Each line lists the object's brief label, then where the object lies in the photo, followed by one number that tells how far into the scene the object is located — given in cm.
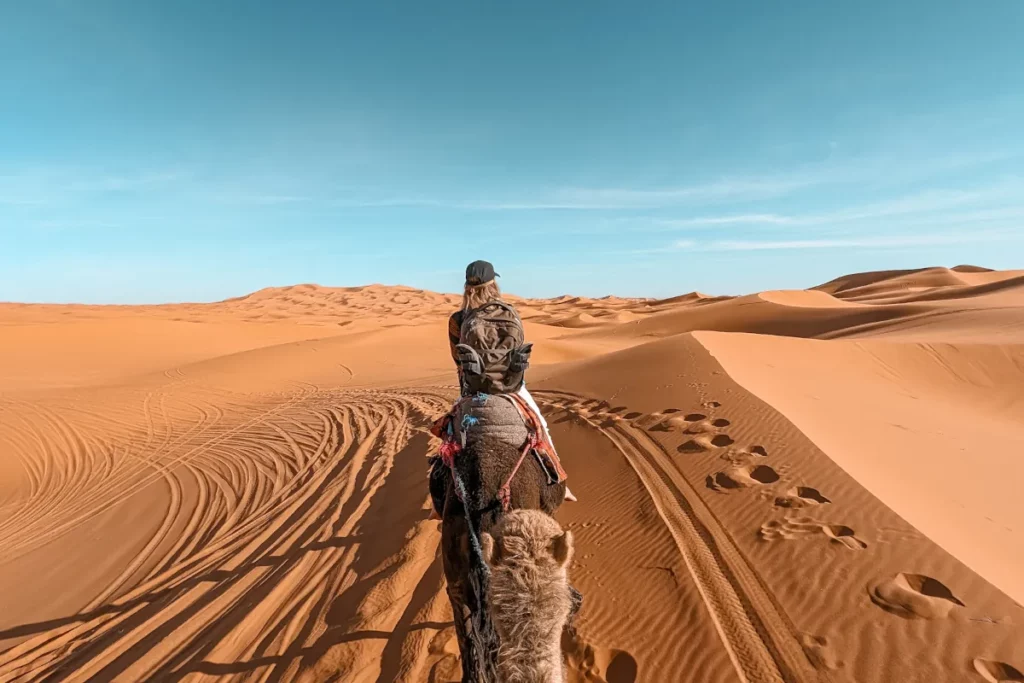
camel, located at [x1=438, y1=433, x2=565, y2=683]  245
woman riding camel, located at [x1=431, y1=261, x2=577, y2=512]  295
